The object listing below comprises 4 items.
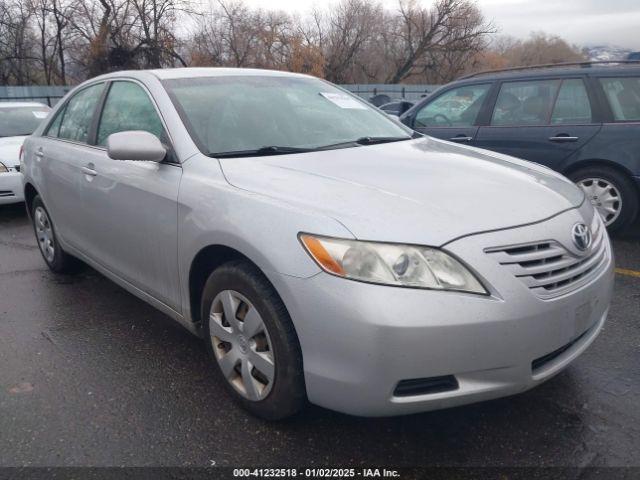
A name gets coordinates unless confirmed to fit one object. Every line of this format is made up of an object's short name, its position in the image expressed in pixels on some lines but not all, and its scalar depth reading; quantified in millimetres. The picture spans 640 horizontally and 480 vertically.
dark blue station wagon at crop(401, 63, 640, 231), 5023
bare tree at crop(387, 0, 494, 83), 41688
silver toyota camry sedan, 1939
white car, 6793
